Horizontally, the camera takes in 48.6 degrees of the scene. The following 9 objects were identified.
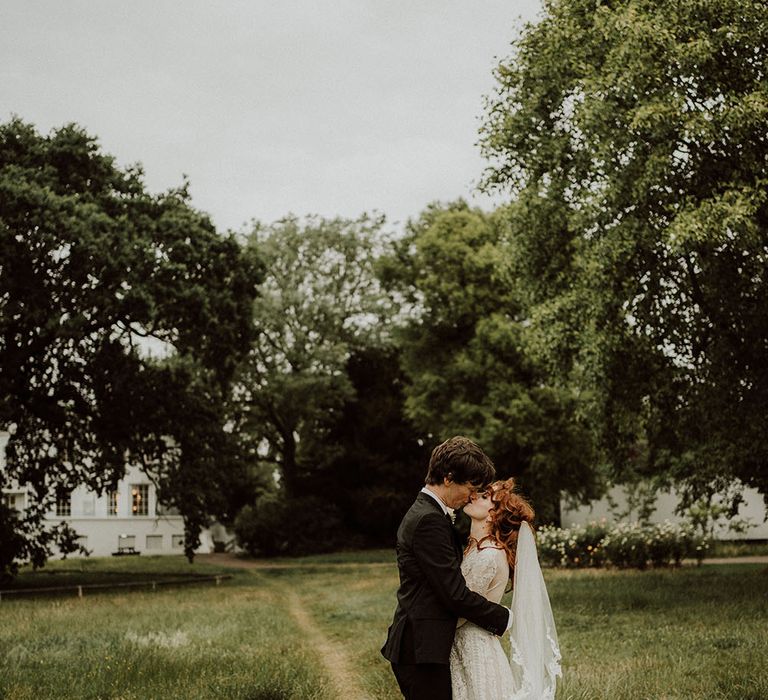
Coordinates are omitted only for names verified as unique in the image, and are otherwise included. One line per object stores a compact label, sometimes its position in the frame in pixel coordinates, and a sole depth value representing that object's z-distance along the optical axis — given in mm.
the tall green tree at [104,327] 23078
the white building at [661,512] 41750
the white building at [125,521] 60875
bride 5328
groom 5137
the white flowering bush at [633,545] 26281
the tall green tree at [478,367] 36406
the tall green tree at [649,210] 14844
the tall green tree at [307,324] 47094
